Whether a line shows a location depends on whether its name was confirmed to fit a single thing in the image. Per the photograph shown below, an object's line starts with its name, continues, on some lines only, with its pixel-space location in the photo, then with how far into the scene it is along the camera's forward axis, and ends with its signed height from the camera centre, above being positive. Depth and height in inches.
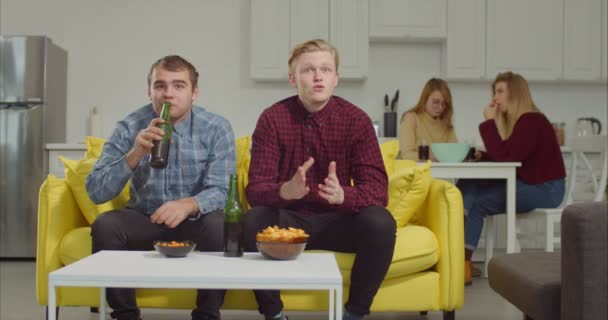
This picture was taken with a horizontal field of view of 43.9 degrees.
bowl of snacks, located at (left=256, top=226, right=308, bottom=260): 77.9 -8.3
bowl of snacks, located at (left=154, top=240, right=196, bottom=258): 79.4 -9.0
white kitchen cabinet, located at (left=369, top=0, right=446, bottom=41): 221.6 +42.9
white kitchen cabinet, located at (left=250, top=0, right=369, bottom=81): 218.8 +39.2
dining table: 149.6 -1.5
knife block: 226.1 +12.4
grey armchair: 61.4 -8.7
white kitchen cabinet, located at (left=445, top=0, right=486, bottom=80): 222.1 +38.9
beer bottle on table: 82.7 -6.8
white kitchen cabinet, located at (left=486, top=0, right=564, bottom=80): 222.4 +37.8
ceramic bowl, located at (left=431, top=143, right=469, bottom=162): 153.3 +2.8
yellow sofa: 100.0 -12.6
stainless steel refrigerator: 200.2 +5.9
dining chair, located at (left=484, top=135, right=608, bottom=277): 154.6 -6.0
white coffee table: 67.5 -10.1
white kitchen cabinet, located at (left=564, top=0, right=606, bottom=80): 223.3 +37.3
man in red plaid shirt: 94.7 -1.5
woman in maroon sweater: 156.2 +1.5
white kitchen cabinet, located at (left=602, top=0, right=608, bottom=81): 223.9 +36.7
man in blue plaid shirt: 94.9 -2.3
